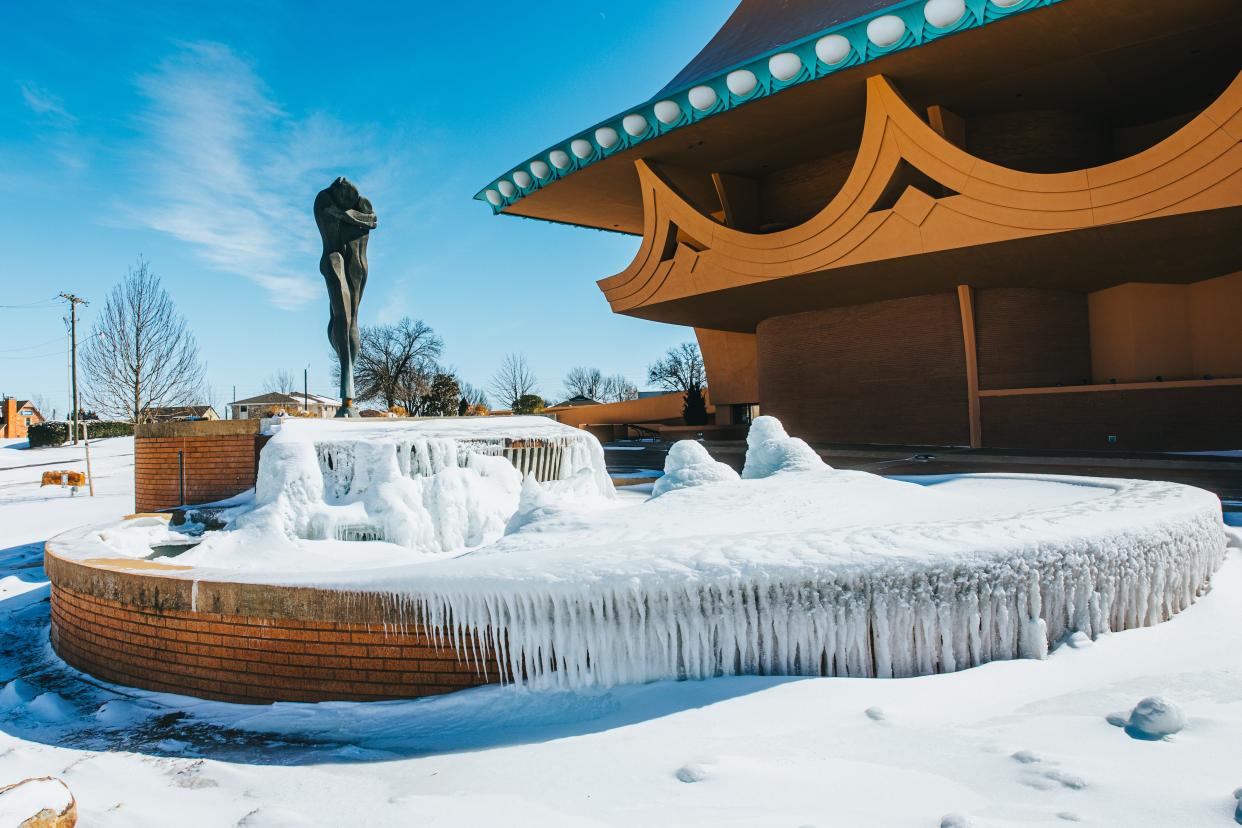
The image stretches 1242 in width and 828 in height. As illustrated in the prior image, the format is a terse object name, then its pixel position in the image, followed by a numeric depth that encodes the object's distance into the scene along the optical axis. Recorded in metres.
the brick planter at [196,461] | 7.82
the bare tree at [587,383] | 72.06
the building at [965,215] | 13.02
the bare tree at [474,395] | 55.72
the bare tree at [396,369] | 41.12
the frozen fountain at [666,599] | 3.53
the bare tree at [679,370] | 61.43
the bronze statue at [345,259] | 9.34
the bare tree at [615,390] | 71.88
